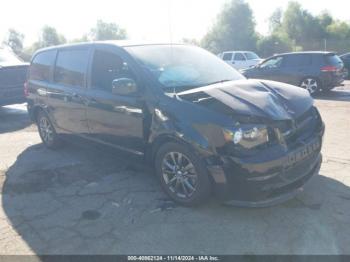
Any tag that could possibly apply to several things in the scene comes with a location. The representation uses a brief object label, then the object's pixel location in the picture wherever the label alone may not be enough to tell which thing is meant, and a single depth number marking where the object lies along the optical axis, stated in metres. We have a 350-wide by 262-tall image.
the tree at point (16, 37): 73.51
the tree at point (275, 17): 71.57
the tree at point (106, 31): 64.38
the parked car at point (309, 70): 11.78
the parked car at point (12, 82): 9.56
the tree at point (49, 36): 71.36
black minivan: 3.46
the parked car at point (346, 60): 16.76
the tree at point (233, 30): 44.94
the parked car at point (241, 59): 22.30
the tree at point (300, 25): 50.47
